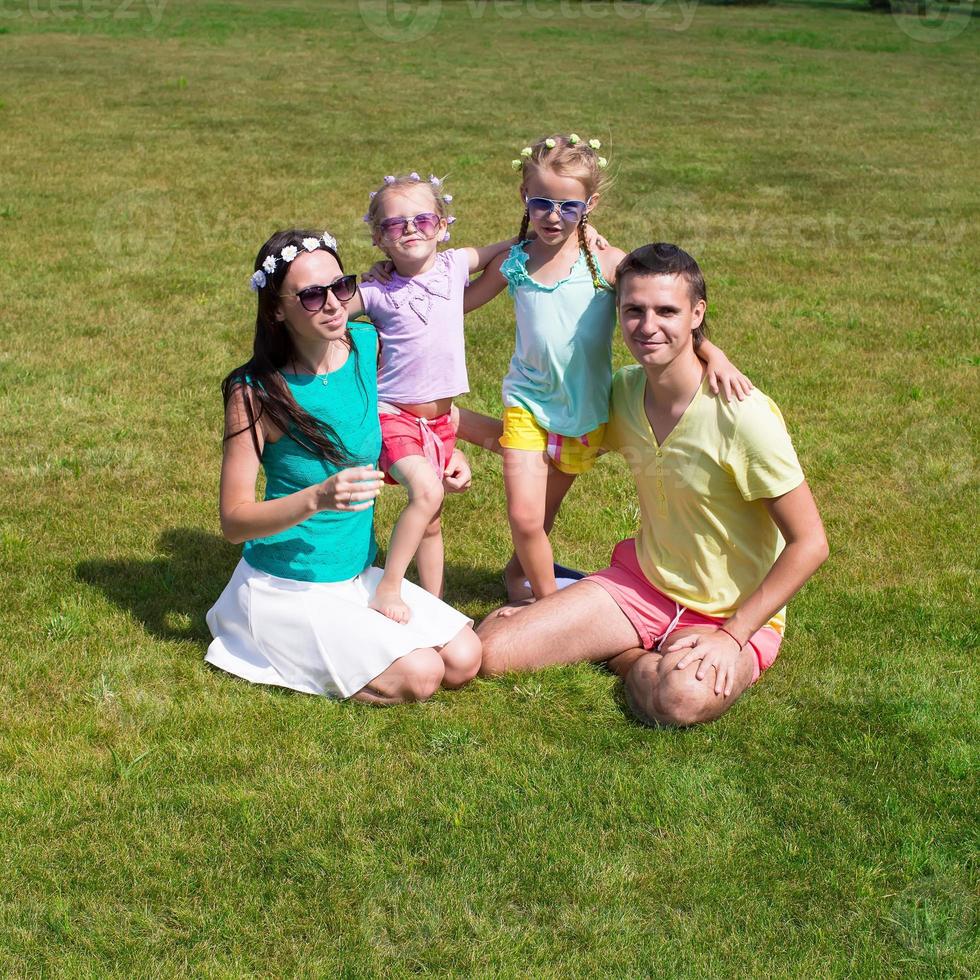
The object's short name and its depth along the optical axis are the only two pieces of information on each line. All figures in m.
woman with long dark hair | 4.43
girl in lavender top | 4.87
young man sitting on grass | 4.43
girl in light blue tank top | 4.90
